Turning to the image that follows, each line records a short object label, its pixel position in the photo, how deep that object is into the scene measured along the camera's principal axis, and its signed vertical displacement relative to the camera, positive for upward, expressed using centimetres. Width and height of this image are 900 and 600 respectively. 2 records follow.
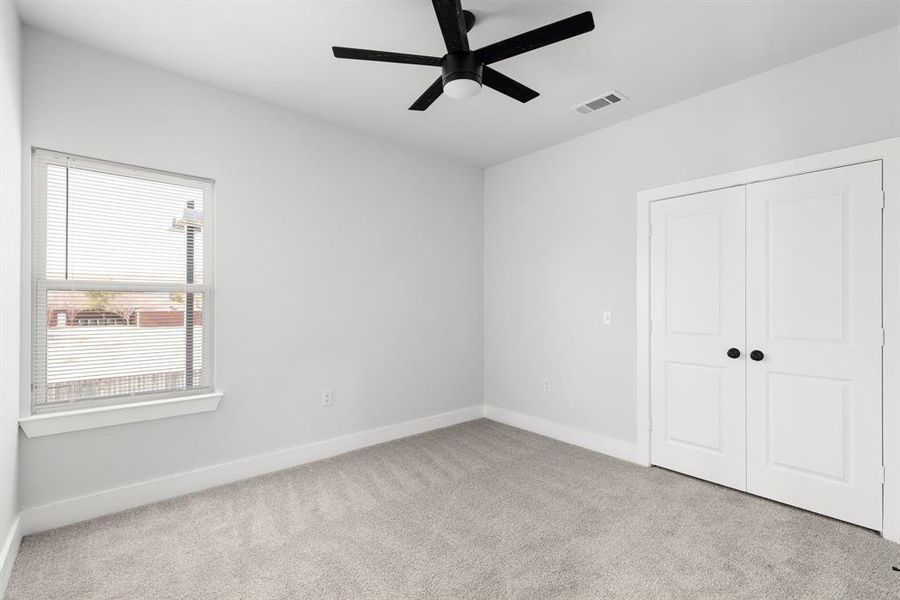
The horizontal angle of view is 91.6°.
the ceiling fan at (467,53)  181 +115
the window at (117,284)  247 +10
